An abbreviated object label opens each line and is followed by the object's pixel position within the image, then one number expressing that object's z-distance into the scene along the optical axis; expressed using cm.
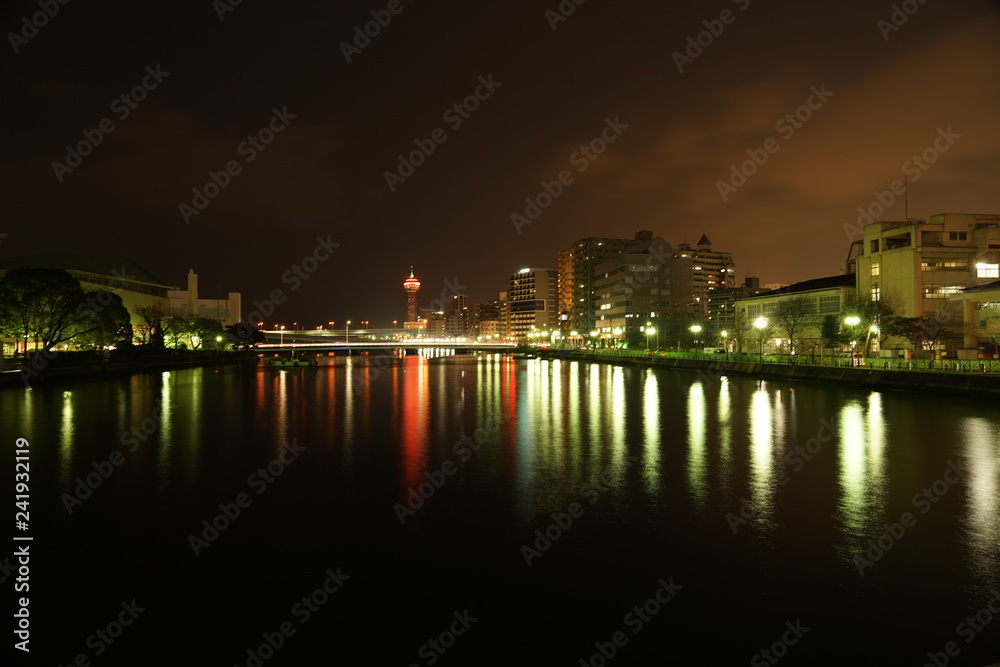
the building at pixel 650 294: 10656
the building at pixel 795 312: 5791
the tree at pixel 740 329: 6646
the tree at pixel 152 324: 6881
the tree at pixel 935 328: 4106
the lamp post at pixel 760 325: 5682
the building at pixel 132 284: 7819
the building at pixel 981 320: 3753
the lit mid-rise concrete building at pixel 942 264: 4569
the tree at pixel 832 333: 5016
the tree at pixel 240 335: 9569
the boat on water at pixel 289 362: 7212
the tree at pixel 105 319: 4759
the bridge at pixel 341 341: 9700
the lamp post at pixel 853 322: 4280
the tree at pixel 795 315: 5803
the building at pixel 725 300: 12062
